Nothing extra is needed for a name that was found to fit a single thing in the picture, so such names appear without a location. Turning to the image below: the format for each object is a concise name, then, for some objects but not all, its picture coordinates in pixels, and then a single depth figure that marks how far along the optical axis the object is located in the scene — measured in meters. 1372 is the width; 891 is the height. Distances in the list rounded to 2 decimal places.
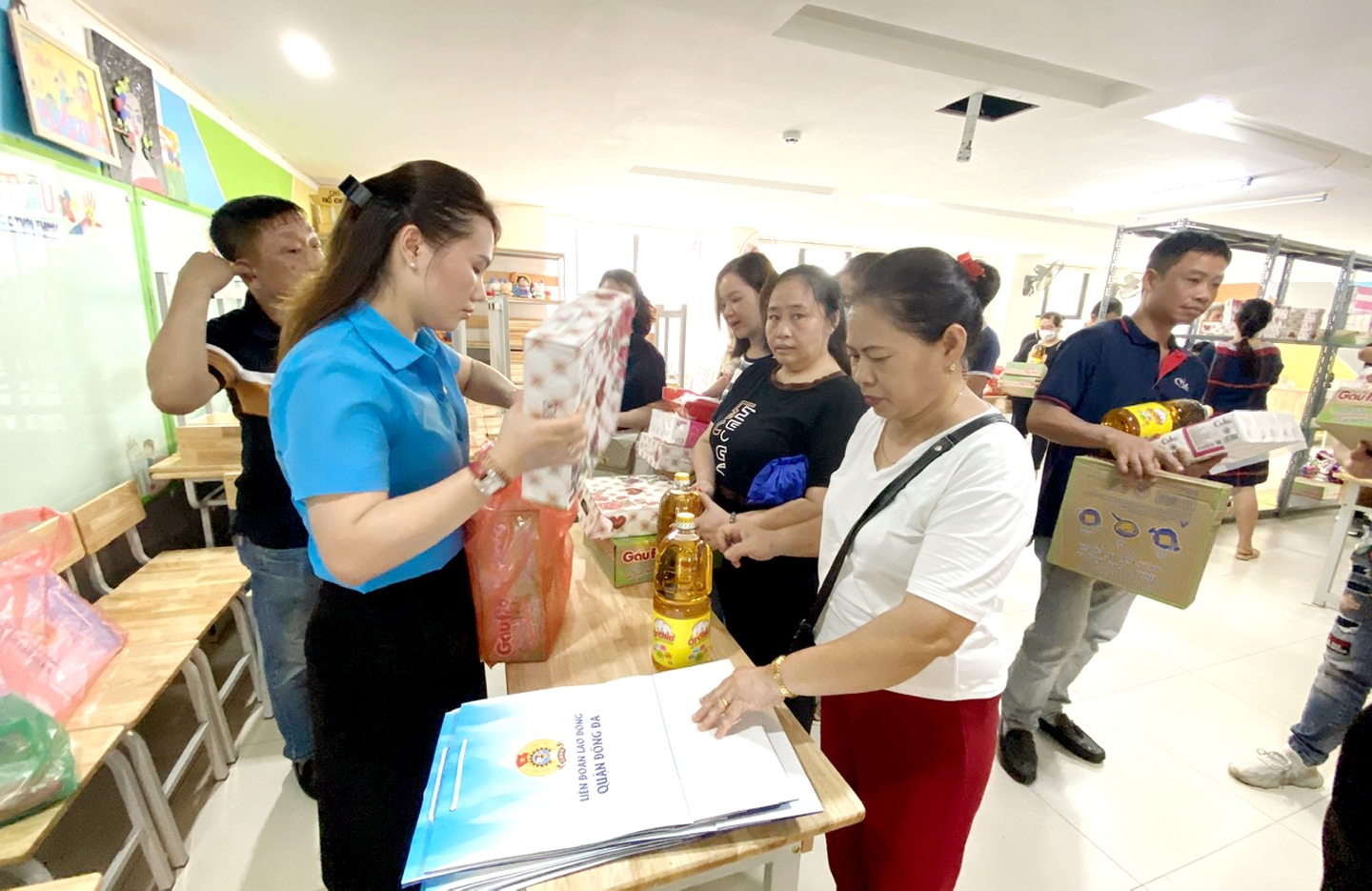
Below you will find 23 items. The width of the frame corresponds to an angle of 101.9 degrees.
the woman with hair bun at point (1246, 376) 3.69
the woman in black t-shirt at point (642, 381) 2.38
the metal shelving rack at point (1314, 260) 3.75
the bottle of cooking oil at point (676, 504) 1.14
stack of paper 0.58
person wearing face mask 5.95
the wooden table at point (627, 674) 0.60
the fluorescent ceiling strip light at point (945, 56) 2.35
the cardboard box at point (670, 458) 1.66
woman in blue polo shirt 0.67
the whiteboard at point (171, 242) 2.30
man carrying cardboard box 1.60
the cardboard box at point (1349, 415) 1.40
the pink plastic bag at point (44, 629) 1.25
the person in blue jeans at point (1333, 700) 1.62
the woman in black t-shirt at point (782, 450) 1.27
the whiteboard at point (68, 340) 1.61
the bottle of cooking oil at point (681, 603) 0.90
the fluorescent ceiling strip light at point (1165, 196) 4.41
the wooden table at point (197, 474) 2.16
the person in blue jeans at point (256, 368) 1.32
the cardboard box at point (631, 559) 1.21
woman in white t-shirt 0.75
